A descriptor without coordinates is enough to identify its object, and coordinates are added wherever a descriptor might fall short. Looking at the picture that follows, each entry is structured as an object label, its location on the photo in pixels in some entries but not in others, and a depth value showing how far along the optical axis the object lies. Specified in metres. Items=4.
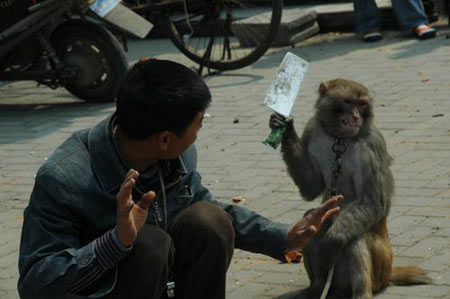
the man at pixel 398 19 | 10.09
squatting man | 3.36
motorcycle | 8.25
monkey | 4.38
